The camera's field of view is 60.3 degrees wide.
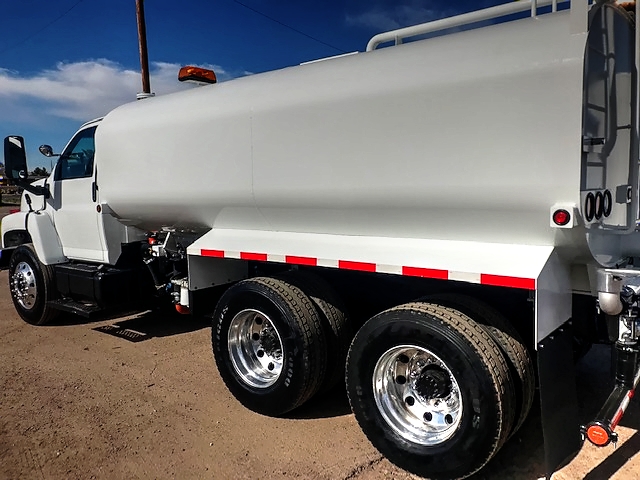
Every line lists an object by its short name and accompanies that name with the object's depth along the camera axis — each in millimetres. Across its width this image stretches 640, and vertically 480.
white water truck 2939
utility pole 13344
